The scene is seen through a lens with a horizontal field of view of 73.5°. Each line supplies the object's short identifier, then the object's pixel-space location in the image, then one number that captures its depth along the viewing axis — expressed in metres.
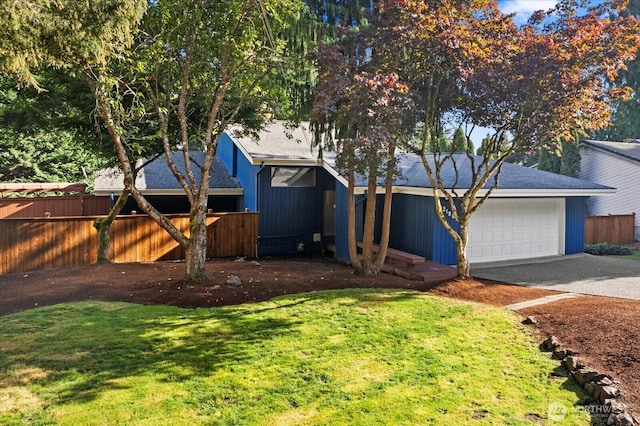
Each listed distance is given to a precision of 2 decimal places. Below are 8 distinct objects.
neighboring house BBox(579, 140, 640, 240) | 20.36
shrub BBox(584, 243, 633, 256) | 16.08
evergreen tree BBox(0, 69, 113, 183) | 10.98
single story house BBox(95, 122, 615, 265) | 13.13
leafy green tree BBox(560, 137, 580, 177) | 23.94
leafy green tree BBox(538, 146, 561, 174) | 25.70
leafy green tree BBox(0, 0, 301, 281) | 8.05
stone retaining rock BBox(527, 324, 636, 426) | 4.20
